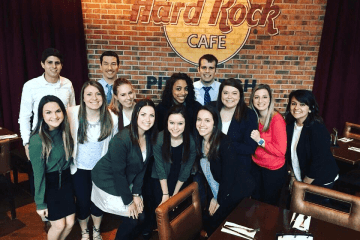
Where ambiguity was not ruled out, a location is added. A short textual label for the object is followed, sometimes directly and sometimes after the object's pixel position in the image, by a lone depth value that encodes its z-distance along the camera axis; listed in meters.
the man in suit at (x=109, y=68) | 3.27
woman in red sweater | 2.46
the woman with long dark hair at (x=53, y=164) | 2.09
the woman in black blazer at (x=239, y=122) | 2.47
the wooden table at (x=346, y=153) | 2.93
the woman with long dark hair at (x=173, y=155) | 2.31
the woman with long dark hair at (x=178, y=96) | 2.76
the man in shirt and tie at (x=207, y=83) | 3.27
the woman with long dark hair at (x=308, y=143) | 2.32
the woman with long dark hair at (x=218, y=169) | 2.22
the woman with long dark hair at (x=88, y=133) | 2.34
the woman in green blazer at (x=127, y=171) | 2.20
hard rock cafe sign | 4.17
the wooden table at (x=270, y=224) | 1.59
